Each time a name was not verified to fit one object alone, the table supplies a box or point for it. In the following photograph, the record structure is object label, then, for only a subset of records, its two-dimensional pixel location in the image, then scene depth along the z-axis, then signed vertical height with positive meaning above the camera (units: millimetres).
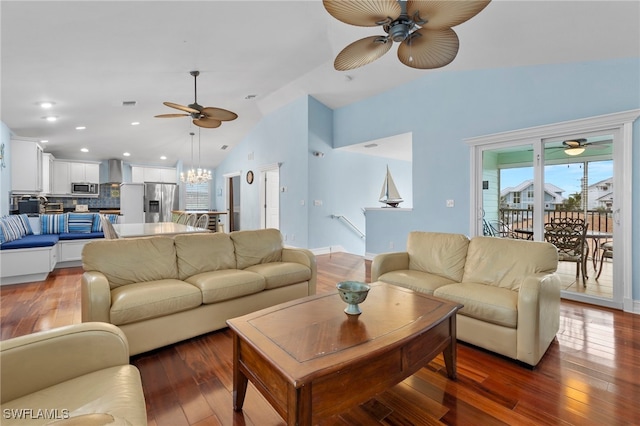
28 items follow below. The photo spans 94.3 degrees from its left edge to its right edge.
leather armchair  945 -630
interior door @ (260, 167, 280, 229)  7906 +391
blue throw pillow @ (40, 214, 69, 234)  5293 -223
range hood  8945 +1219
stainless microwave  8312 +662
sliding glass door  3291 +305
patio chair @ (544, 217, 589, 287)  3855 -356
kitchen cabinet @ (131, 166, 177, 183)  9328 +1217
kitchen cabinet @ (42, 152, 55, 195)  6934 +961
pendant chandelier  7168 +848
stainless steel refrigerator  9315 +337
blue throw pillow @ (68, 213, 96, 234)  5531 -202
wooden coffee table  1227 -637
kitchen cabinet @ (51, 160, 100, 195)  8102 +1050
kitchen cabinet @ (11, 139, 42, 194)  5805 +901
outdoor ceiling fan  3541 +815
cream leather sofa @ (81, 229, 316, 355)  2160 -605
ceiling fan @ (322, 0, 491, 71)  1725 +1210
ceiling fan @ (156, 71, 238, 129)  4082 +1383
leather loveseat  2066 -617
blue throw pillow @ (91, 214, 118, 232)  5767 -245
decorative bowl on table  1729 -484
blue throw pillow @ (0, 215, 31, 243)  4125 -250
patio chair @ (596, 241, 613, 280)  3625 -460
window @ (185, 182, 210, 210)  10431 +553
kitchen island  3698 -259
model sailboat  5922 +356
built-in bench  4074 -463
